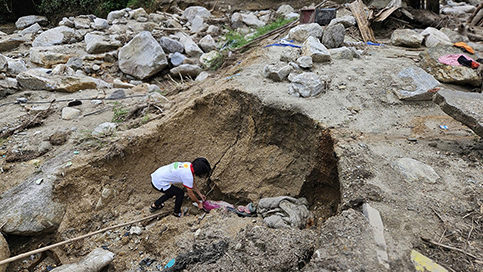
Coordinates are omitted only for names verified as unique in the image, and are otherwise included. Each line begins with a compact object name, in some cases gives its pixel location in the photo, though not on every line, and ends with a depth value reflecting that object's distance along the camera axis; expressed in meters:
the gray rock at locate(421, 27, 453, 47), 5.55
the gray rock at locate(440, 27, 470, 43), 5.77
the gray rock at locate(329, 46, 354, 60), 4.93
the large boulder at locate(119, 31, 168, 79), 7.21
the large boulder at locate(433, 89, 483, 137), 2.85
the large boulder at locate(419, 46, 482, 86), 4.30
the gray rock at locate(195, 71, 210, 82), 6.07
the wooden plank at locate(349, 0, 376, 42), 6.12
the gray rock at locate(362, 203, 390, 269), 1.97
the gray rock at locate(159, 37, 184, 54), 8.08
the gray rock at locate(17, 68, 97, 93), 5.63
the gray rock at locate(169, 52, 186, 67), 7.52
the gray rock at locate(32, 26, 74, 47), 8.76
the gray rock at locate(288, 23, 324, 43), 5.54
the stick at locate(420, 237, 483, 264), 1.97
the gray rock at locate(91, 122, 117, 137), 4.29
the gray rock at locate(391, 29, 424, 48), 5.63
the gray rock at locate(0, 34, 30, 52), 8.40
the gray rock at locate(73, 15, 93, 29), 9.66
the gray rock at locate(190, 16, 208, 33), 9.63
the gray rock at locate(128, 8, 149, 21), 10.20
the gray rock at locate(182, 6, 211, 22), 10.55
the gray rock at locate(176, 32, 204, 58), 8.08
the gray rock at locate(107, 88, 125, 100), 5.66
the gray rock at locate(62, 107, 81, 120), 4.88
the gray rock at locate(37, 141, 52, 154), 4.11
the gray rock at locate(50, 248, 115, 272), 3.08
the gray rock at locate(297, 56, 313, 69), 4.54
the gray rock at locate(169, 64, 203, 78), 7.19
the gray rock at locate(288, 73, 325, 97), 3.97
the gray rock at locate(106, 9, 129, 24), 10.19
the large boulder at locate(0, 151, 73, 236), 3.45
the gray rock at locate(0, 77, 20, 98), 5.37
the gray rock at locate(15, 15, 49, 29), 10.85
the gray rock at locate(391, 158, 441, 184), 2.70
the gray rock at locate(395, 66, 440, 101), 3.94
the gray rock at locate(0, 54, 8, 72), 6.09
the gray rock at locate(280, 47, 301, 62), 4.83
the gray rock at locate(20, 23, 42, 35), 9.87
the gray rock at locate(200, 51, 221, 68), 6.87
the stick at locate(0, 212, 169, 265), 2.75
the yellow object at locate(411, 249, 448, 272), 1.92
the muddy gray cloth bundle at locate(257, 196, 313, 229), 3.13
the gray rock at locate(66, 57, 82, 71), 7.38
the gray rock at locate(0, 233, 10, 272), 3.13
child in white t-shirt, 3.66
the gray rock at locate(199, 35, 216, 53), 8.48
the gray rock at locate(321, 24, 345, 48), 5.24
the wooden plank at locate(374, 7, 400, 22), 6.47
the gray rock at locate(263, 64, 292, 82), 4.36
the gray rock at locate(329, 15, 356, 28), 6.34
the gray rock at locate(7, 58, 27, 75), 6.30
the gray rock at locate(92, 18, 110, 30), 9.63
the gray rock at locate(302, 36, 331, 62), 4.74
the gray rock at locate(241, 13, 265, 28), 9.52
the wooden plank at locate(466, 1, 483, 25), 6.47
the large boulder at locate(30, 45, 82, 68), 7.61
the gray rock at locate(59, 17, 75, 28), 9.59
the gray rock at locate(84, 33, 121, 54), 8.24
